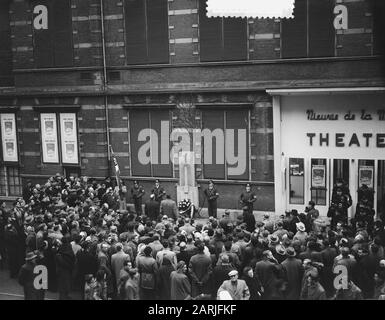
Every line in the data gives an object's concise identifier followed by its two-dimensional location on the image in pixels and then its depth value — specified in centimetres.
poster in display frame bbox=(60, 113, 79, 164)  2048
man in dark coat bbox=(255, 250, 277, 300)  1000
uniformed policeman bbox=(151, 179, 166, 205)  1741
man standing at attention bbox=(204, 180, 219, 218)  1747
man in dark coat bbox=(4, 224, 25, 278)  1342
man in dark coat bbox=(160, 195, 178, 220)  1595
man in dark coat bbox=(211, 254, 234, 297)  1019
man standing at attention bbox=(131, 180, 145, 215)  1847
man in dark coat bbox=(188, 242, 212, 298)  1045
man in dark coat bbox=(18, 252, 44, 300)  1081
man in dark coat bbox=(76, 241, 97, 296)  1117
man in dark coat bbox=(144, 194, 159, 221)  1638
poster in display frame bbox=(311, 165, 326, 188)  1795
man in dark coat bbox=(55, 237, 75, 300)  1148
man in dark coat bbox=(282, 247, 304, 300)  1012
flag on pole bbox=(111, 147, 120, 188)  1848
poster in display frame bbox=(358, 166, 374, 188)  1711
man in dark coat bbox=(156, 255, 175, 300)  1052
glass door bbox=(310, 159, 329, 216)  1794
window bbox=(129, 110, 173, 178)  1936
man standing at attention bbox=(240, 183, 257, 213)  1673
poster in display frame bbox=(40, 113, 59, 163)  2066
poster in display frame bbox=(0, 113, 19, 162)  2067
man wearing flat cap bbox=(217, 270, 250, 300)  933
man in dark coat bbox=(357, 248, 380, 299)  1036
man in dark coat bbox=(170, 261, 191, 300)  995
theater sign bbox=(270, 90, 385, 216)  1666
